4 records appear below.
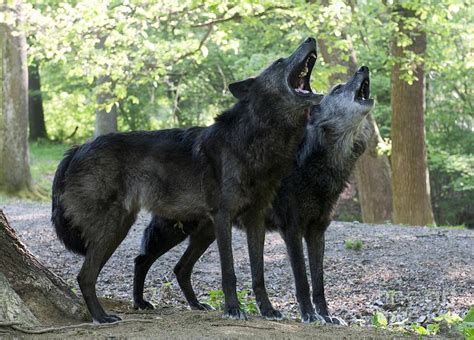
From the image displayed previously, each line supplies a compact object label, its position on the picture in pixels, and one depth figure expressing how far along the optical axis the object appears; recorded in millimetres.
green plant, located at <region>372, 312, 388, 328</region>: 11250
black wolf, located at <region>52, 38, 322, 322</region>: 11889
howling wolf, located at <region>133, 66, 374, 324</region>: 12945
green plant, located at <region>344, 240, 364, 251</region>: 19922
